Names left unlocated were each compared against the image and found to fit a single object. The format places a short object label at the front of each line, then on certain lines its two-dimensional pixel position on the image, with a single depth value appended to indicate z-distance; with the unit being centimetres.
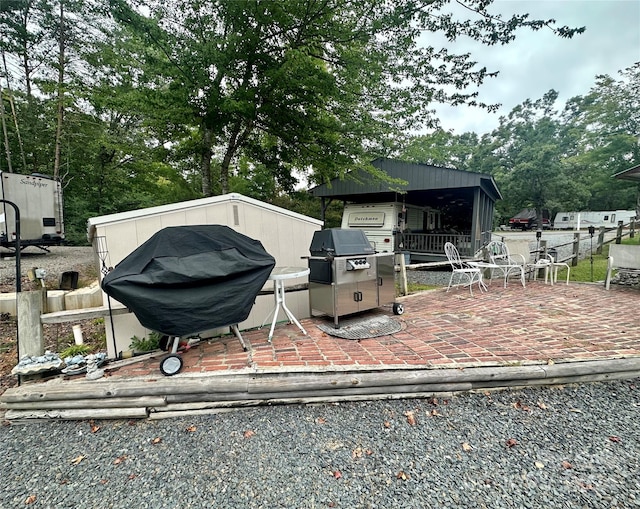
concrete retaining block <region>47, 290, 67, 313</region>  367
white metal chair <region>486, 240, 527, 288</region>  629
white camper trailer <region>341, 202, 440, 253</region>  1107
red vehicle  3156
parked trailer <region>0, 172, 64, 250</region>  714
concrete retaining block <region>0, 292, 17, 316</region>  482
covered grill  230
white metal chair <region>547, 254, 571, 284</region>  629
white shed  304
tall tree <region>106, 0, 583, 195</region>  478
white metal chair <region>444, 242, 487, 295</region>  578
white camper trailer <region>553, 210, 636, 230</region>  2804
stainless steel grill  361
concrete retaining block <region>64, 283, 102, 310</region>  389
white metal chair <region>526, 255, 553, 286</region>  637
